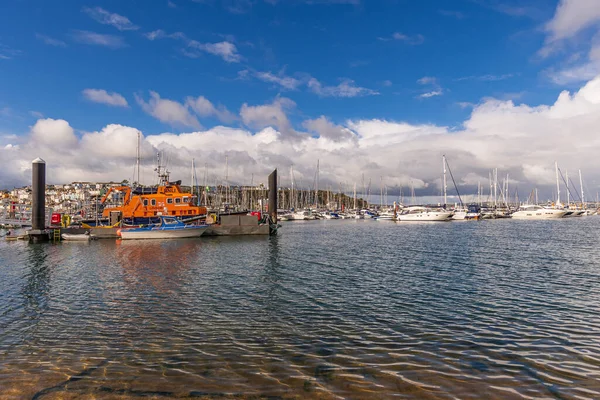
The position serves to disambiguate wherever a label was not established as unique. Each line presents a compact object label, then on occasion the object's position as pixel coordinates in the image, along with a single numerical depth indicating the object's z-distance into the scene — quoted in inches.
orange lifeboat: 1959.9
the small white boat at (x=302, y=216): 4952.8
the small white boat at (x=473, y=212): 4218.3
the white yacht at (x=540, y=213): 4443.9
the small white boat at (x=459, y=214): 4047.7
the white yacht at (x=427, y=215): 3820.4
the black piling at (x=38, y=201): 1754.4
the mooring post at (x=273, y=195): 2182.6
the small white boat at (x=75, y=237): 1784.0
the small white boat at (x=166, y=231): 1795.0
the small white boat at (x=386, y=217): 4406.0
